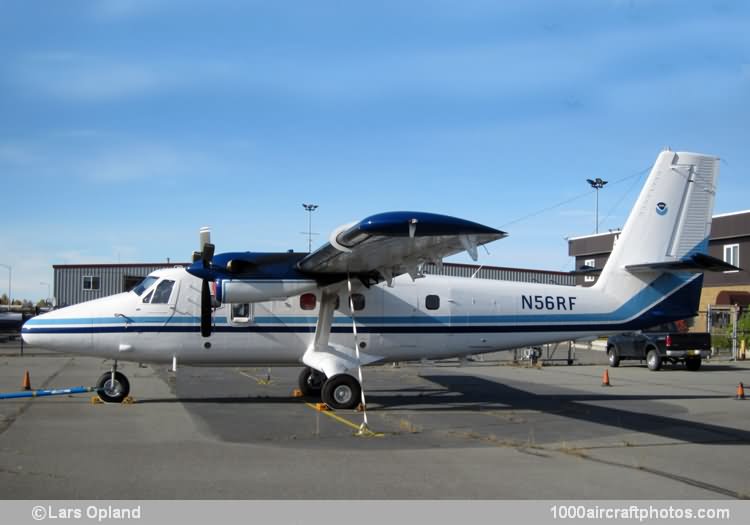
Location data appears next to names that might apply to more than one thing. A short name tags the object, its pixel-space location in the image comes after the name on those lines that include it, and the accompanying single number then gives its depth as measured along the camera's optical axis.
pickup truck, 25.50
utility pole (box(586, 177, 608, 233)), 56.16
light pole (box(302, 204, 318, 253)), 46.03
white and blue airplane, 13.98
